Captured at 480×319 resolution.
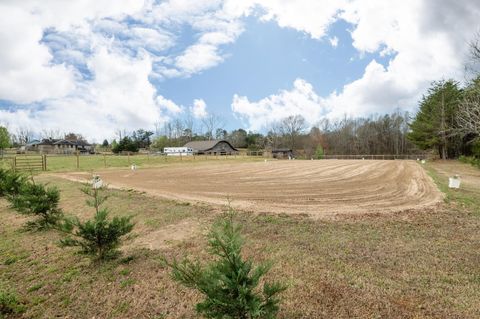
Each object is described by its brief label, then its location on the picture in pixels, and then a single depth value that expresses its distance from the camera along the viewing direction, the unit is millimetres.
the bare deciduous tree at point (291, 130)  92250
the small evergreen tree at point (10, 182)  12547
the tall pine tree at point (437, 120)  39469
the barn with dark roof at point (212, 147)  79250
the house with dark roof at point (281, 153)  72875
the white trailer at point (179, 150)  74325
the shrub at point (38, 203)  7793
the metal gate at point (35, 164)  27158
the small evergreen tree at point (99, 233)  5420
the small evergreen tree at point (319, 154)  65688
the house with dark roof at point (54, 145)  86675
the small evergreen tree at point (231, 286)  2920
